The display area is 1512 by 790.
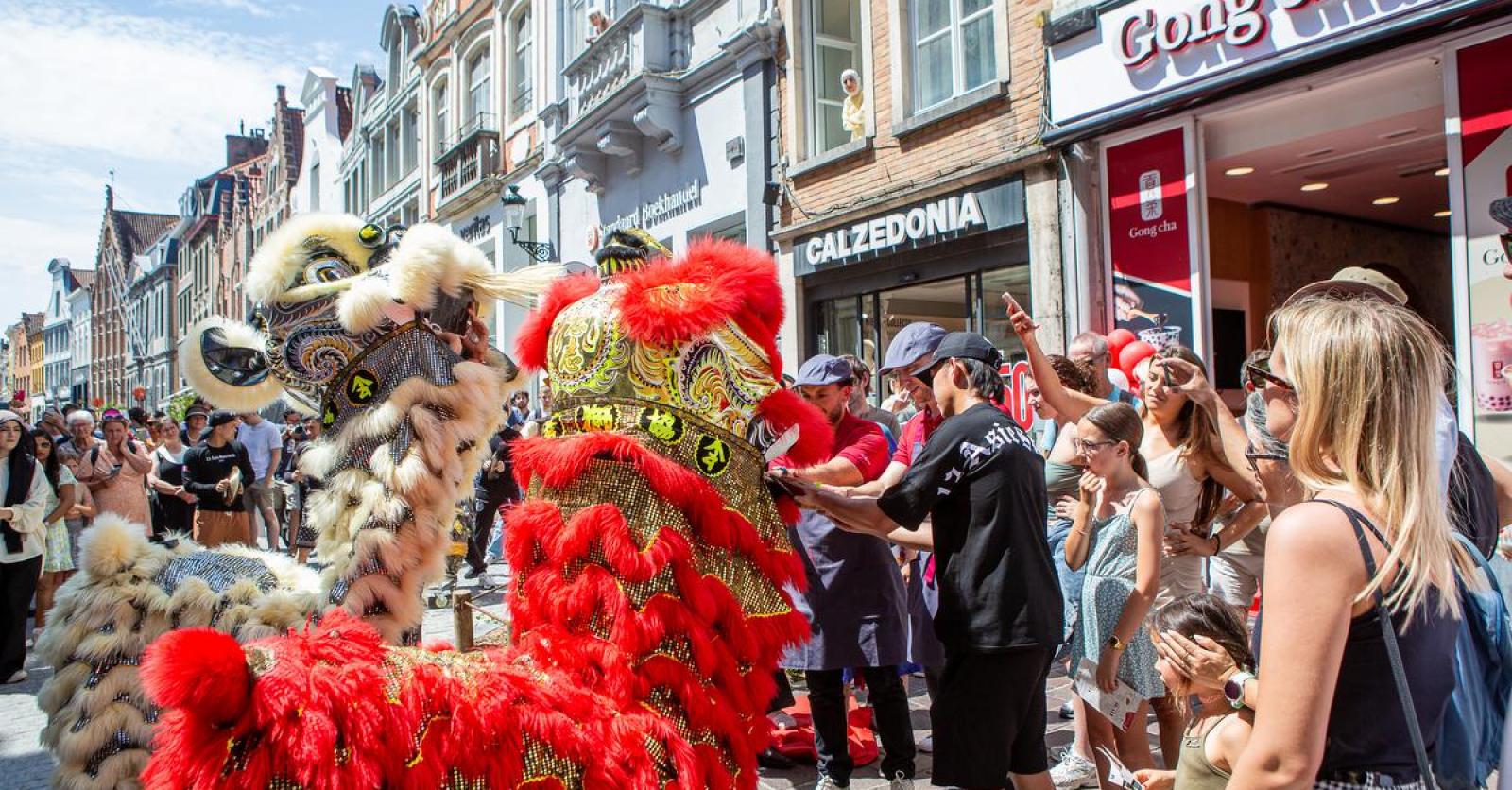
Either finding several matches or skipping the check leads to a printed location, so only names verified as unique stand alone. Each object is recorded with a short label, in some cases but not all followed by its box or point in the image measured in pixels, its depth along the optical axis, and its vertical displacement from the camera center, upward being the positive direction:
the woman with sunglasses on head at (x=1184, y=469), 3.85 -0.29
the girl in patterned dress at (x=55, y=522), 7.32 -0.66
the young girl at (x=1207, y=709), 2.00 -0.67
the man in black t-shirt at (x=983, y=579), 2.88 -0.52
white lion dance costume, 2.14 -0.11
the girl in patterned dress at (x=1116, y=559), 3.31 -0.57
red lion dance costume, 1.39 -0.35
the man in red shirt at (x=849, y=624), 3.83 -0.85
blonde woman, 1.39 -0.24
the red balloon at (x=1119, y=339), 6.97 +0.42
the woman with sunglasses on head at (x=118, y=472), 8.16 -0.35
